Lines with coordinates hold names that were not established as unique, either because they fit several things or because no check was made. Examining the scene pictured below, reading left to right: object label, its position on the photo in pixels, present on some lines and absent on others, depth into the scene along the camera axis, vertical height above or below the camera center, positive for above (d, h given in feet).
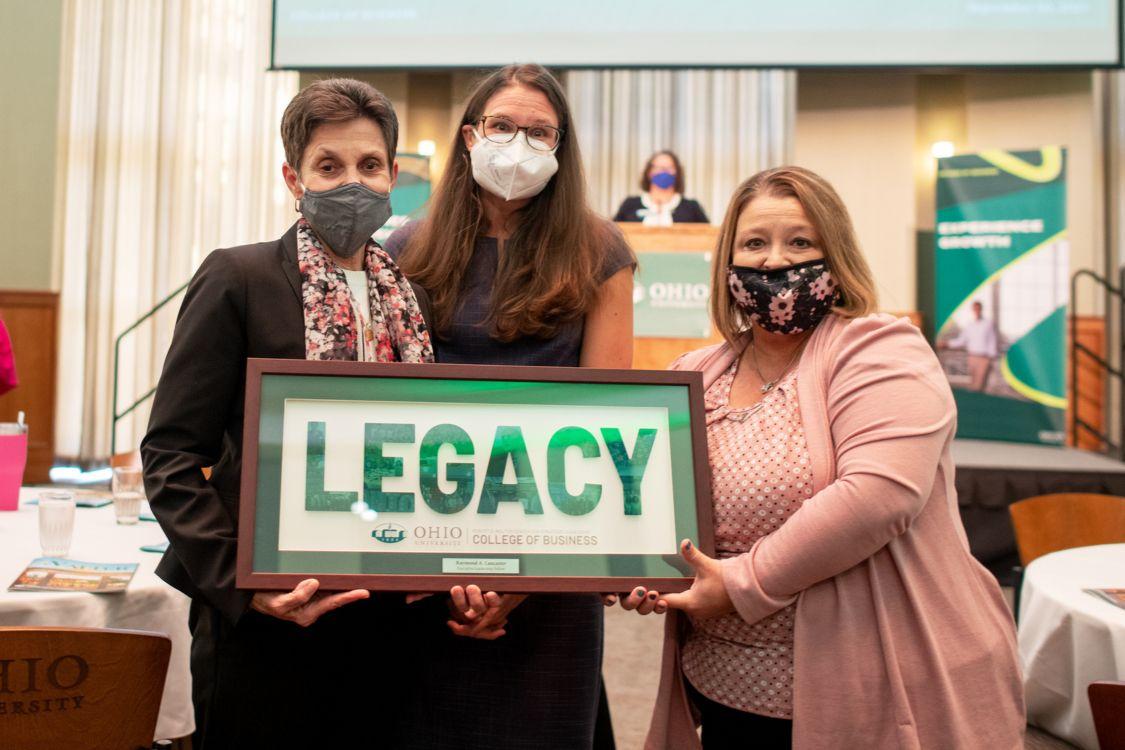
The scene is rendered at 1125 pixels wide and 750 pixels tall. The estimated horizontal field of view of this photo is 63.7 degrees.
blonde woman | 4.11 -0.69
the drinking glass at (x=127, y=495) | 8.25 -0.87
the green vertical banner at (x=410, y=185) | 24.64 +5.96
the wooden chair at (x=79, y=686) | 4.59 -1.50
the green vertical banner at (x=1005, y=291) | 23.22 +3.09
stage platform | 16.55 -1.52
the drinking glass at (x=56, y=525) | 6.81 -0.95
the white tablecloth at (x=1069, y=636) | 7.06 -1.89
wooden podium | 18.78 +3.31
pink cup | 8.49 -0.66
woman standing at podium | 21.83 +4.98
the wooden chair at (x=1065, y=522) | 10.52 -1.33
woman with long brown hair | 5.12 +0.58
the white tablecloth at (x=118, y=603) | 5.76 -1.35
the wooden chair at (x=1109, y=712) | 4.80 -1.62
